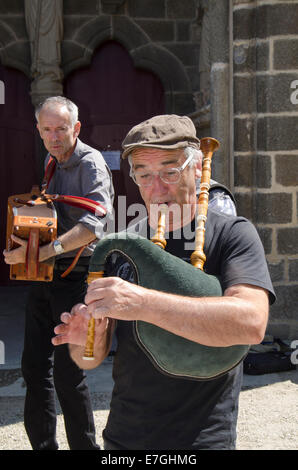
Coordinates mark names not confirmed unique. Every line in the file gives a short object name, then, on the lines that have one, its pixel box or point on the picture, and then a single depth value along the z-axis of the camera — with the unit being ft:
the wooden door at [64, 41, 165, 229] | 23.53
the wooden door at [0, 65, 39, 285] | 24.04
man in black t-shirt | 3.82
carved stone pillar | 21.93
